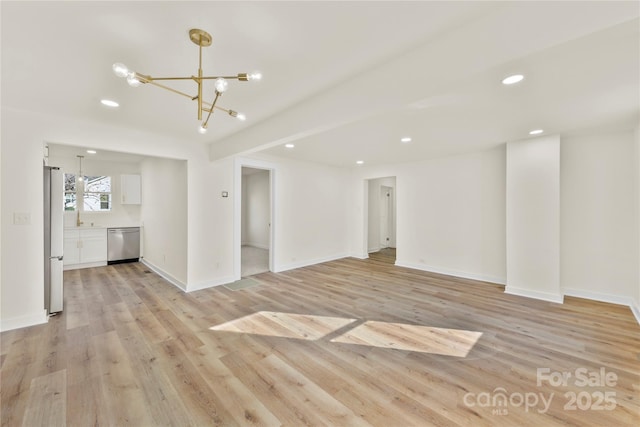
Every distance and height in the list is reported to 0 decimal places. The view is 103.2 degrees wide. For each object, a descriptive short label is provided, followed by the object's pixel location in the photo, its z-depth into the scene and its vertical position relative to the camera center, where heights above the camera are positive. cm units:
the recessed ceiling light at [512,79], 198 +107
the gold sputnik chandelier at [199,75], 145 +83
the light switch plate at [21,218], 285 -6
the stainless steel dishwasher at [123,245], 583 -75
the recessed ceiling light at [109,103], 258 +114
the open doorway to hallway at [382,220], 752 -25
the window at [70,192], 579 +48
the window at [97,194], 604 +46
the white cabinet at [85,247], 534 -76
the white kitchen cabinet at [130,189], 610 +57
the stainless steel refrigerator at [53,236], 310 -29
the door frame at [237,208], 461 +8
